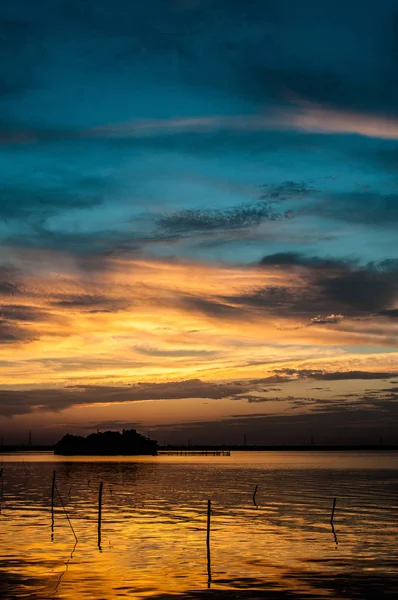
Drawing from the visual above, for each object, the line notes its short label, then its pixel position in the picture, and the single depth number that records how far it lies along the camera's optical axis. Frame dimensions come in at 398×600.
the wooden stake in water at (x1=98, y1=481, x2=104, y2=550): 59.26
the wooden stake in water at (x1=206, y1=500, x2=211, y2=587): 43.38
